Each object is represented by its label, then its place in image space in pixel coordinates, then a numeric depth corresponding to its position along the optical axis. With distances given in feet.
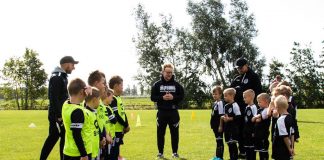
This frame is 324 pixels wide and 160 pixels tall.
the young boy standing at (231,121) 30.63
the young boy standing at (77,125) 19.25
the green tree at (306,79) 201.16
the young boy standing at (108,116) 23.95
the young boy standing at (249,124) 29.73
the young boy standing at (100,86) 22.94
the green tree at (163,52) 198.08
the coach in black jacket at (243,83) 32.86
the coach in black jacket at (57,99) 27.30
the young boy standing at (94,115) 20.42
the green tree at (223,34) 182.39
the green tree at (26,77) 258.16
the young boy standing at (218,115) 31.86
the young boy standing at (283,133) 23.31
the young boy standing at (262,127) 28.43
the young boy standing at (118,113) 26.22
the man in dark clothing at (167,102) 35.65
